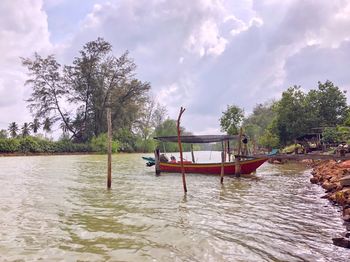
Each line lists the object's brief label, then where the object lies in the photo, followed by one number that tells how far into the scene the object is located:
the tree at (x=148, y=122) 62.24
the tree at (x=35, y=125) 54.16
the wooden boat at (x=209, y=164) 18.66
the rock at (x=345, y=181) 7.61
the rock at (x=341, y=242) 5.76
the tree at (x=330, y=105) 37.22
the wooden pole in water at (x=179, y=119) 12.74
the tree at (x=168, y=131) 66.56
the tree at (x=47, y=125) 55.09
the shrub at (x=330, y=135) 26.76
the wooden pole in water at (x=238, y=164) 18.36
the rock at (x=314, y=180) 15.62
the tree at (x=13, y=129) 53.32
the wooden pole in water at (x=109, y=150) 13.37
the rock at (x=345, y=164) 14.03
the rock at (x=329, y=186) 11.55
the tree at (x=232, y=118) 47.12
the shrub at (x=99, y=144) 51.28
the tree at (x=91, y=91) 55.31
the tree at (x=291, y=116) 36.16
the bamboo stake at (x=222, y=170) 15.43
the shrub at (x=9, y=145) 39.96
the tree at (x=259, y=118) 70.06
